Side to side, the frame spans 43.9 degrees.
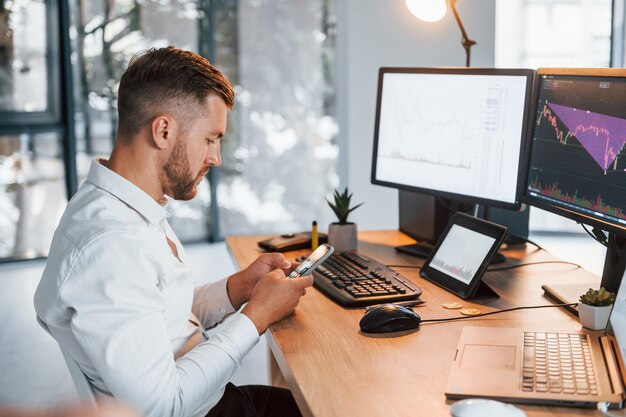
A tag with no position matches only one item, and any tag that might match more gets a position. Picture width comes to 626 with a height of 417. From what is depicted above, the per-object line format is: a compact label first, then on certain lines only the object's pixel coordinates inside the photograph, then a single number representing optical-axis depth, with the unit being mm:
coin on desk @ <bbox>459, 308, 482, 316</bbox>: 1565
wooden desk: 1143
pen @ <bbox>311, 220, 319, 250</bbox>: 2215
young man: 1210
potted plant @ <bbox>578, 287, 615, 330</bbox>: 1441
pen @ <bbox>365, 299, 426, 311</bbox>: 1626
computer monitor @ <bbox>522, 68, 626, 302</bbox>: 1481
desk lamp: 2365
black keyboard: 1649
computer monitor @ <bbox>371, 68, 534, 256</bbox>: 1853
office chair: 1308
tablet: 1688
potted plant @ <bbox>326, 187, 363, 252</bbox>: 2158
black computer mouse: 1452
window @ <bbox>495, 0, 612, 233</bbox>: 5074
